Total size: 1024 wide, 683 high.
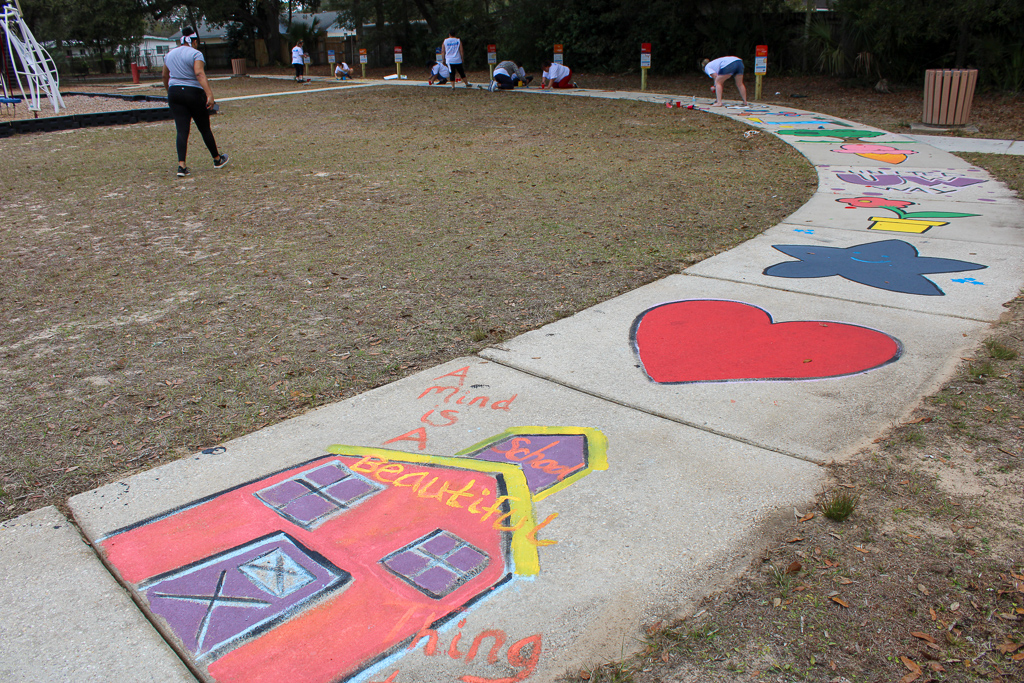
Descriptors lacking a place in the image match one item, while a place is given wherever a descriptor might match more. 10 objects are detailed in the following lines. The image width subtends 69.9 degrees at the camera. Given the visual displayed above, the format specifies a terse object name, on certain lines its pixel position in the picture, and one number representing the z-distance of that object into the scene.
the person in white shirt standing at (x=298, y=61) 28.64
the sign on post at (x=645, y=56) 18.68
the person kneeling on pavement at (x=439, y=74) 24.81
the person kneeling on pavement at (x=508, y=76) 21.53
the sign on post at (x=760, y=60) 15.48
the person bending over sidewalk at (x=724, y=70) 14.97
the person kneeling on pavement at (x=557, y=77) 21.41
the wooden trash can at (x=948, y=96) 11.54
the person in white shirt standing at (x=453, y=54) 21.83
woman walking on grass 8.84
